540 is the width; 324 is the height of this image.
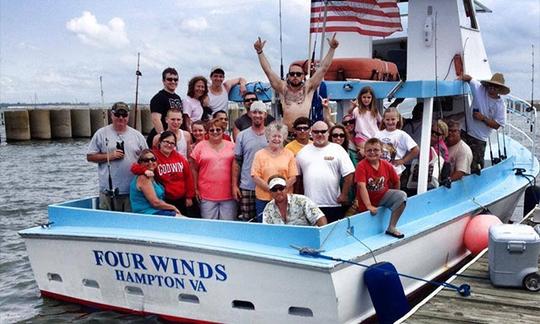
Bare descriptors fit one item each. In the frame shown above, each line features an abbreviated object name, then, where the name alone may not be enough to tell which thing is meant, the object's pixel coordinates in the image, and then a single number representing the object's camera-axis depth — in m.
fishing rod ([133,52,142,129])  7.72
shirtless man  7.12
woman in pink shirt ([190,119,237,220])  6.73
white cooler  6.52
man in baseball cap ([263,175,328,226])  5.94
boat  5.63
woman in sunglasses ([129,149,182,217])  6.43
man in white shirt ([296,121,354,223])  6.34
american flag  9.34
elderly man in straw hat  9.04
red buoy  8.23
